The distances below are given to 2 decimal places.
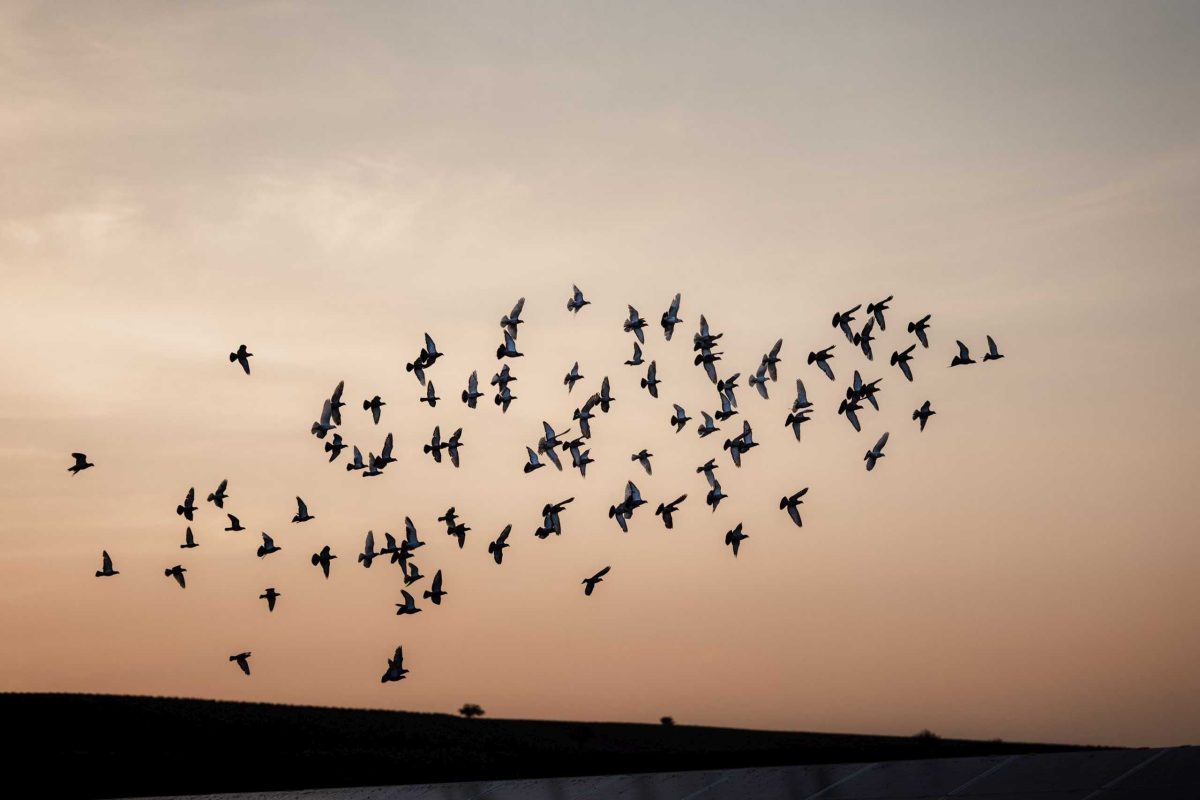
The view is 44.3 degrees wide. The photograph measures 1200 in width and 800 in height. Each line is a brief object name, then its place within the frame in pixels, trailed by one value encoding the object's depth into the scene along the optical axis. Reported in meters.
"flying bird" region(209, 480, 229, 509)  68.56
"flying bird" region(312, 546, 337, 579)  68.38
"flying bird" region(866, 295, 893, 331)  69.75
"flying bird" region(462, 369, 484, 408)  70.31
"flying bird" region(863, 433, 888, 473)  69.06
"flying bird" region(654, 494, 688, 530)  68.19
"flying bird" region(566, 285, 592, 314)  72.19
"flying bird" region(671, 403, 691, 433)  72.56
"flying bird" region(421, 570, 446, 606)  70.19
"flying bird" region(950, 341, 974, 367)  69.62
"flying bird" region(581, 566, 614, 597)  68.25
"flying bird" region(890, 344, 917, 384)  69.88
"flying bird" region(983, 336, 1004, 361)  69.06
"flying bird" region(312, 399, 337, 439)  69.31
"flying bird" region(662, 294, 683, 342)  72.31
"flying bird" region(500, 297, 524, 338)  70.81
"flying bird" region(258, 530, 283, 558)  70.71
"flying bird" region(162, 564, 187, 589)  68.69
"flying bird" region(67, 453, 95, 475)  69.38
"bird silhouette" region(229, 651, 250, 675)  65.52
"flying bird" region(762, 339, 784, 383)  70.12
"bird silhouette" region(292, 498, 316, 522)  70.78
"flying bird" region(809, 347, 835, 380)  71.88
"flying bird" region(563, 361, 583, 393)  69.75
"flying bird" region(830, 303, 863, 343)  69.78
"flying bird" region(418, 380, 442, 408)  69.12
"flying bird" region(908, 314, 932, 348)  69.25
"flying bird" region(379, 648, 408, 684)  64.86
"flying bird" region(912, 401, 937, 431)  69.69
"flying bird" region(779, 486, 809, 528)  68.31
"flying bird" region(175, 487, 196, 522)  69.62
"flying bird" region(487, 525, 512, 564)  67.94
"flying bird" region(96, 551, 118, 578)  71.31
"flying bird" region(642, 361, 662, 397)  70.94
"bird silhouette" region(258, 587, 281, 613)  70.97
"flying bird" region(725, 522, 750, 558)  68.81
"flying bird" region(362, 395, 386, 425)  70.31
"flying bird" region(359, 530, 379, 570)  67.75
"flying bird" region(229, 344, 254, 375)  67.94
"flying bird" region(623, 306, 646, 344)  71.30
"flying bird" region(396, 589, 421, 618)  70.19
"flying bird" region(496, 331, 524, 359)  72.56
